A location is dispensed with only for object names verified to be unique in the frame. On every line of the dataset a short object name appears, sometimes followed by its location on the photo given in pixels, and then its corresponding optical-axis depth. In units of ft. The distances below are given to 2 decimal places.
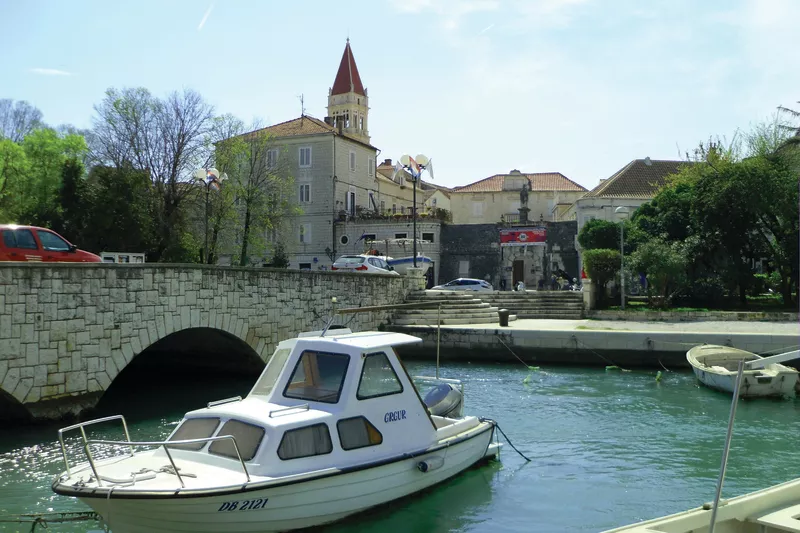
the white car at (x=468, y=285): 125.70
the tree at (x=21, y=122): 173.17
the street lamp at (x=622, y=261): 98.08
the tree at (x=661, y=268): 99.81
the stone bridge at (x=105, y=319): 44.93
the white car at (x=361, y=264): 109.09
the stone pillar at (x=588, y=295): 104.42
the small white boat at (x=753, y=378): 59.26
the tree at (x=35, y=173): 110.42
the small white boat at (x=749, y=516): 19.13
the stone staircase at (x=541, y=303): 105.19
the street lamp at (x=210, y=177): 88.74
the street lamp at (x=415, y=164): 89.76
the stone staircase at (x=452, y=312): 95.96
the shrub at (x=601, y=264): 106.52
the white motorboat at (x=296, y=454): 25.85
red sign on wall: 155.94
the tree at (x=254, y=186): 134.41
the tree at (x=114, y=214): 94.68
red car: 50.08
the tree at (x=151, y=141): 118.01
